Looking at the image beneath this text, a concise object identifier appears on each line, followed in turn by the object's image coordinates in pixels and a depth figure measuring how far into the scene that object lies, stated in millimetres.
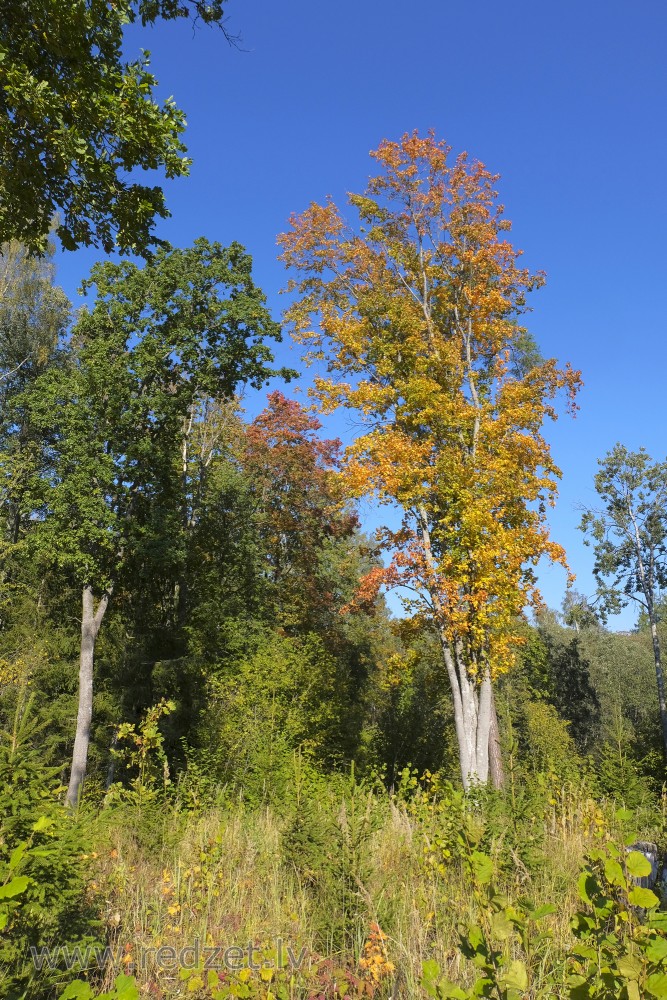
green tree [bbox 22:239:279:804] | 11992
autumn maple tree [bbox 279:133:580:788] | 9680
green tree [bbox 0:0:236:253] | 4039
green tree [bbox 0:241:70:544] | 21297
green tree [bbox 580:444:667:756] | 25250
